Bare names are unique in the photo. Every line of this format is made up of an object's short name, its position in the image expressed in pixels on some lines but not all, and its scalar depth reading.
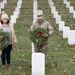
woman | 11.84
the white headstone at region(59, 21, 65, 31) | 19.79
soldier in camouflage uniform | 11.98
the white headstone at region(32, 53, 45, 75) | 10.62
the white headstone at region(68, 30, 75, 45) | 16.25
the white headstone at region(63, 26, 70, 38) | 17.62
